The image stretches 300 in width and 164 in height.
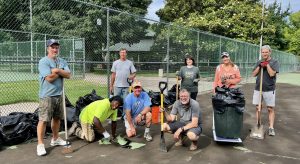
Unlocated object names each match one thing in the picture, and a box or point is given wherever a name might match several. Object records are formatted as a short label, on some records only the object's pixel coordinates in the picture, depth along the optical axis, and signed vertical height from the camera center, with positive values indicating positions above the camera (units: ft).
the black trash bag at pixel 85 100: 17.71 -2.39
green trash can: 14.61 -3.19
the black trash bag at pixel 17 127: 14.24 -3.56
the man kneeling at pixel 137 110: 15.91 -2.75
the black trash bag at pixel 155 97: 21.37 -2.65
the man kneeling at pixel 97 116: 14.50 -2.90
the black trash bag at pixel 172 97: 25.18 -2.93
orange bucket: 19.13 -3.65
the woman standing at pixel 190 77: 20.19 -0.71
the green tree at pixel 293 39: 135.95 +16.38
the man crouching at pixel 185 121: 13.99 -3.06
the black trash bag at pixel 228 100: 14.54 -1.85
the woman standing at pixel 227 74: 16.65 -0.40
